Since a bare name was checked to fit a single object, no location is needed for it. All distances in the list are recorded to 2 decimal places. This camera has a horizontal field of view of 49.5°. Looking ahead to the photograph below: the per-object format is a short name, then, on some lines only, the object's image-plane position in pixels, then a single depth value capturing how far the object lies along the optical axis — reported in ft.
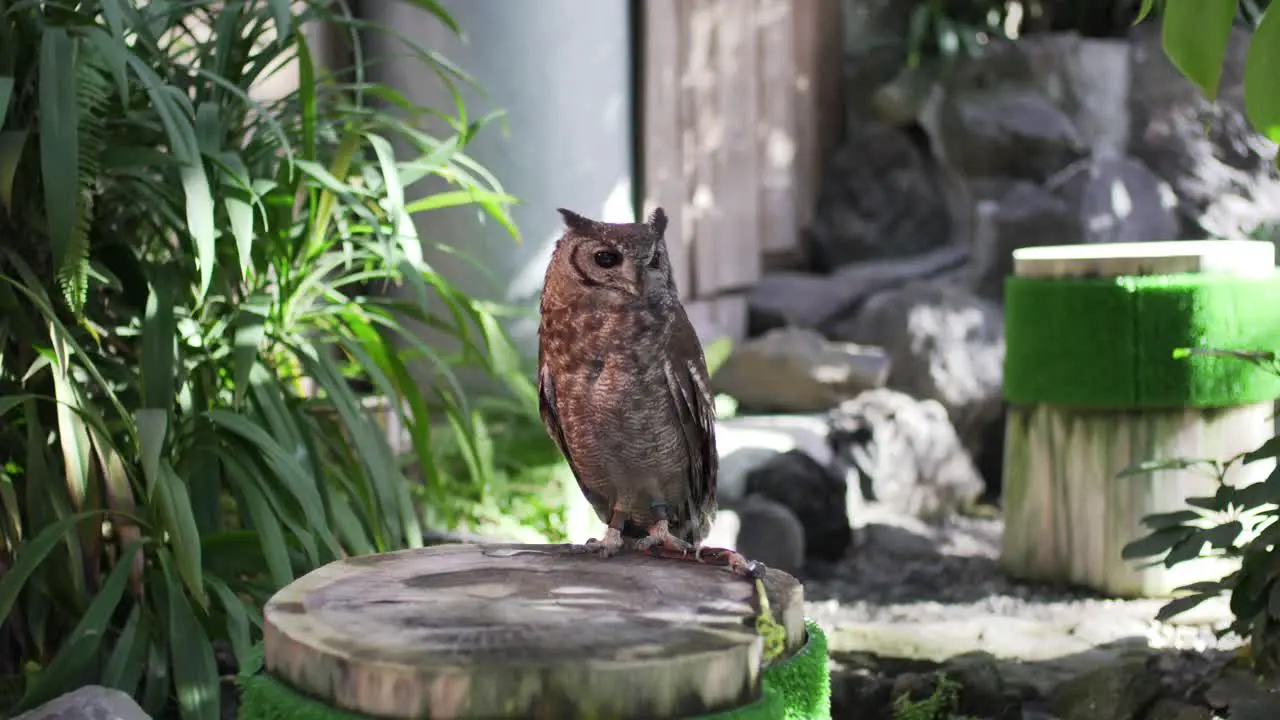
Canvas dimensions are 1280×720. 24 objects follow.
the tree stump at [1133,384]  12.96
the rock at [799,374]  17.92
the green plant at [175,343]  7.39
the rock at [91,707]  6.89
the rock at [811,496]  14.98
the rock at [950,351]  18.63
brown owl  6.18
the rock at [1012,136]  21.61
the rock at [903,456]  17.02
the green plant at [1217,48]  3.76
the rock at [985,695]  9.76
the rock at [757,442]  14.88
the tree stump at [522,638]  4.43
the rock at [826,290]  20.77
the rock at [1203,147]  21.01
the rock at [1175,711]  8.74
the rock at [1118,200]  19.90
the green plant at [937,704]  9.37
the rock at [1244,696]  7.02
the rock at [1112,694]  9.28
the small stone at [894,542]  15.55
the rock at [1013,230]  19.99
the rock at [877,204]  23.06
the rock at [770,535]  14.19
